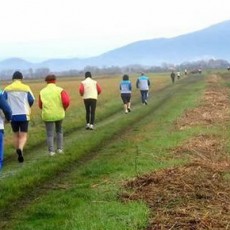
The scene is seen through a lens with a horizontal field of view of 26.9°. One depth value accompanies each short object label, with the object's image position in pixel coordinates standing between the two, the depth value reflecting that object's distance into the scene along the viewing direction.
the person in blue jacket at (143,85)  35.47
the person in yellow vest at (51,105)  15.73
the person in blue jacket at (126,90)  31.02
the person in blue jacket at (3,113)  11.72
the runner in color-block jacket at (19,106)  15.09
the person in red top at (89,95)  23.09
